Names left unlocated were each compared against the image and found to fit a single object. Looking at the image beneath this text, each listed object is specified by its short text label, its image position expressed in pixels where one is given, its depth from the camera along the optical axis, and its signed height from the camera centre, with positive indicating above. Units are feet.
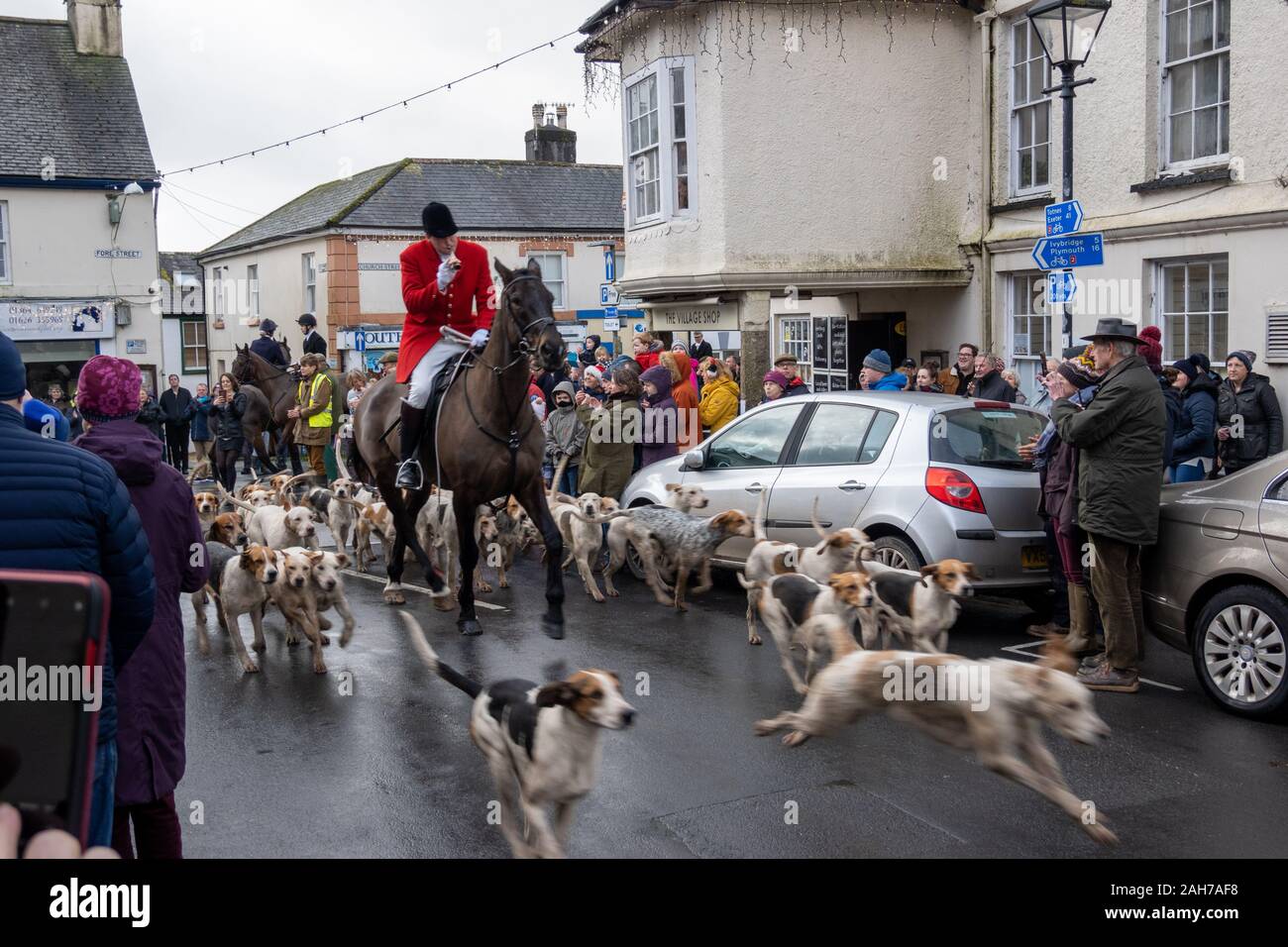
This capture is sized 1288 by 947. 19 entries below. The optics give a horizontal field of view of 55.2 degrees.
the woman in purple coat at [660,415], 43.37 -2.10
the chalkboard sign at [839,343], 63.00 +0.40
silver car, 29.32 -3.26
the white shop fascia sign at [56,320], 97.76 +4.15
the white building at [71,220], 97.76 +12.21
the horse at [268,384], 64.44 -0.98
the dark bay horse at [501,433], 29.96 -1.85
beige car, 22.70 -4.71
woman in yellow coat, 46.73 -1.89
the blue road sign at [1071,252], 35.17 +2.68
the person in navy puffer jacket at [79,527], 11.25 -1.46
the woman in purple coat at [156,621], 14.05 -2.99
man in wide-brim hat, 24.63 -2.76
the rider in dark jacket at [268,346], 68.59 +1.10
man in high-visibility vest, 56.90 -1.99
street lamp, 36.83 +9.48
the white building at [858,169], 54.54 +8.28
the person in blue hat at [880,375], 42.24 -0.91
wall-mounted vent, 41.11 +0.10
